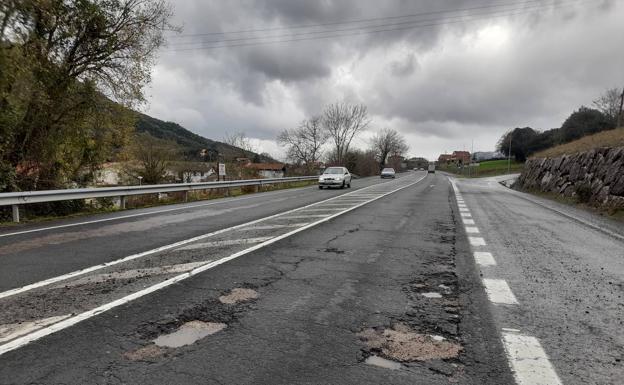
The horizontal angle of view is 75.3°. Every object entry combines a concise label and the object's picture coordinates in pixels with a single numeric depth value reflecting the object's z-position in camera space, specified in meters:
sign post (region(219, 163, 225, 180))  23.80
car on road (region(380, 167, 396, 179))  60.83
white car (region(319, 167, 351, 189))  28.33
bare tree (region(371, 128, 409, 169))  113.31
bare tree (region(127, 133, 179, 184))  32.41
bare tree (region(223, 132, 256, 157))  41.03
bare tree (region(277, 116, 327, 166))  67.00
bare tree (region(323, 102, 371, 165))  75.47
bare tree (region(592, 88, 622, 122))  68.32
